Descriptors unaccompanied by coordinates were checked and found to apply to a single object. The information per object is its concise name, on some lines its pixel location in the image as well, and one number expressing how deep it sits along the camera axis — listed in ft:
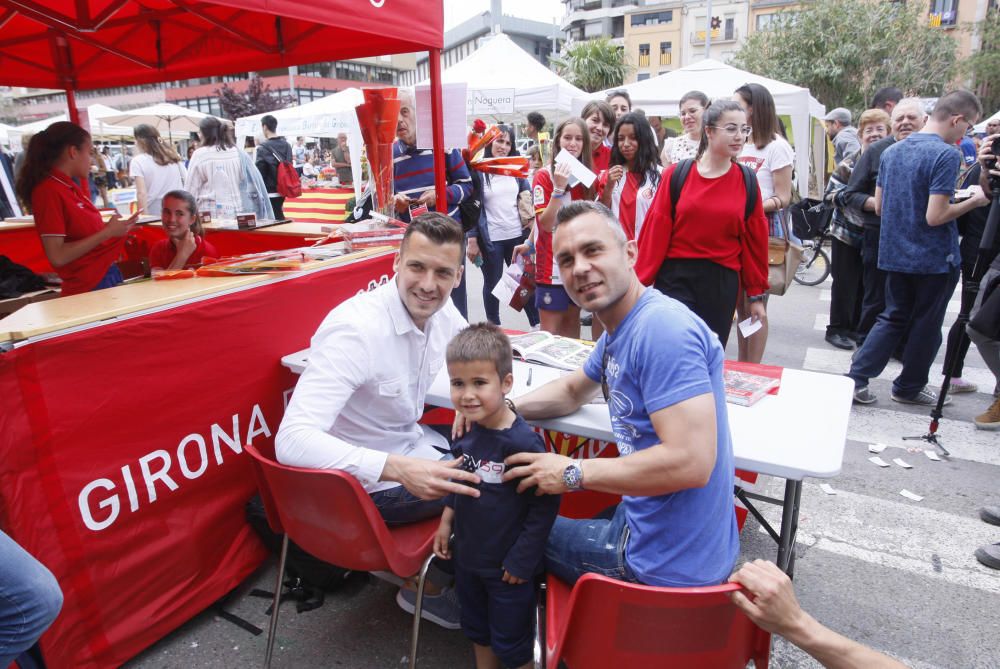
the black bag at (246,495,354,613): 8.87
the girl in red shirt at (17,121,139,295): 11.97
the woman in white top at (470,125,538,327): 19.06
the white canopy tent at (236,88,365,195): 45.78
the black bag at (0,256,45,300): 13.32
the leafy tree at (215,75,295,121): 112.47
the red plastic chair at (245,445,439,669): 6.06
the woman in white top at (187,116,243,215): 17.29
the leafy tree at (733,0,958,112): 93.25
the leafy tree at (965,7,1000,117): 109.19
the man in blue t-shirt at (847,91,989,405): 13.41
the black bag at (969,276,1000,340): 11.27
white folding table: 6.24
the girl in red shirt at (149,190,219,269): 13.15
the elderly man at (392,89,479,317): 15.62
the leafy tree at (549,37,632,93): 113.09
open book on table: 9.16
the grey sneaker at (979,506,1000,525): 10.60
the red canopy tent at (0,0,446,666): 7.07
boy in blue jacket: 6.20
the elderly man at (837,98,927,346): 15.96
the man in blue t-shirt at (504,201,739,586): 4.98
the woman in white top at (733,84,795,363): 15.81
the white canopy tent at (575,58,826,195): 31.37
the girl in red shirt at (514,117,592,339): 14.30
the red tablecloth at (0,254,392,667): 6.75
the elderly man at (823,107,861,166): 25.54
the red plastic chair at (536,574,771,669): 4.33
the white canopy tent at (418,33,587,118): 34.37
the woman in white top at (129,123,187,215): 24.22
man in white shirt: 6.68
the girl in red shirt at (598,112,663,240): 14.56
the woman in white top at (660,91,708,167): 17.42
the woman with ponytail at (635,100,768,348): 11.39
